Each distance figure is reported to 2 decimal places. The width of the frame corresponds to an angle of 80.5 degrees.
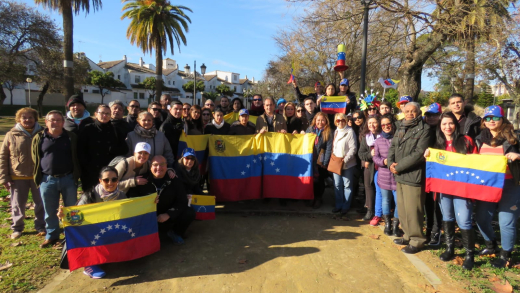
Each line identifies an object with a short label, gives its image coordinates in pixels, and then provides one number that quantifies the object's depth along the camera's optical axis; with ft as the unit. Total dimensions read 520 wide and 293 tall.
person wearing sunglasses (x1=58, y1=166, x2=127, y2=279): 12.67
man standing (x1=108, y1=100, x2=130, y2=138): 16.98
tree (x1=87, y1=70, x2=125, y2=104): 150.71
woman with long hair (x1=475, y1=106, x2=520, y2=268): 12.65
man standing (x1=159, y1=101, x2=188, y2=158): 19.76
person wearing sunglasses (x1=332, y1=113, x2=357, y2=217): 19.42
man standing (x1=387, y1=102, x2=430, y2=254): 14.33
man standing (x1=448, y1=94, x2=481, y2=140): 15.99
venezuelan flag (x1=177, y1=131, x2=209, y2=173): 20.18
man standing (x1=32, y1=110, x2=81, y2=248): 14.44
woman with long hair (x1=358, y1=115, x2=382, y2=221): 17.92
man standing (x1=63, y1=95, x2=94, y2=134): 16.38
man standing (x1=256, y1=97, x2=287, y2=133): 22.17
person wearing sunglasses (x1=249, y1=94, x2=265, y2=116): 26.30
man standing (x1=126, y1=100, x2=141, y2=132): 20.57
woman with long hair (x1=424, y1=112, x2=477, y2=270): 13.52
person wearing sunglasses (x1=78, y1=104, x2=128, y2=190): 15.49
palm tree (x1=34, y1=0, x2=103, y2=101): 40.09
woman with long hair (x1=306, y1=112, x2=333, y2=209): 20.44
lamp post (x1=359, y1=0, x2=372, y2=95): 27.99
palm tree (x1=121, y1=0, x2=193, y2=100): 69.97
